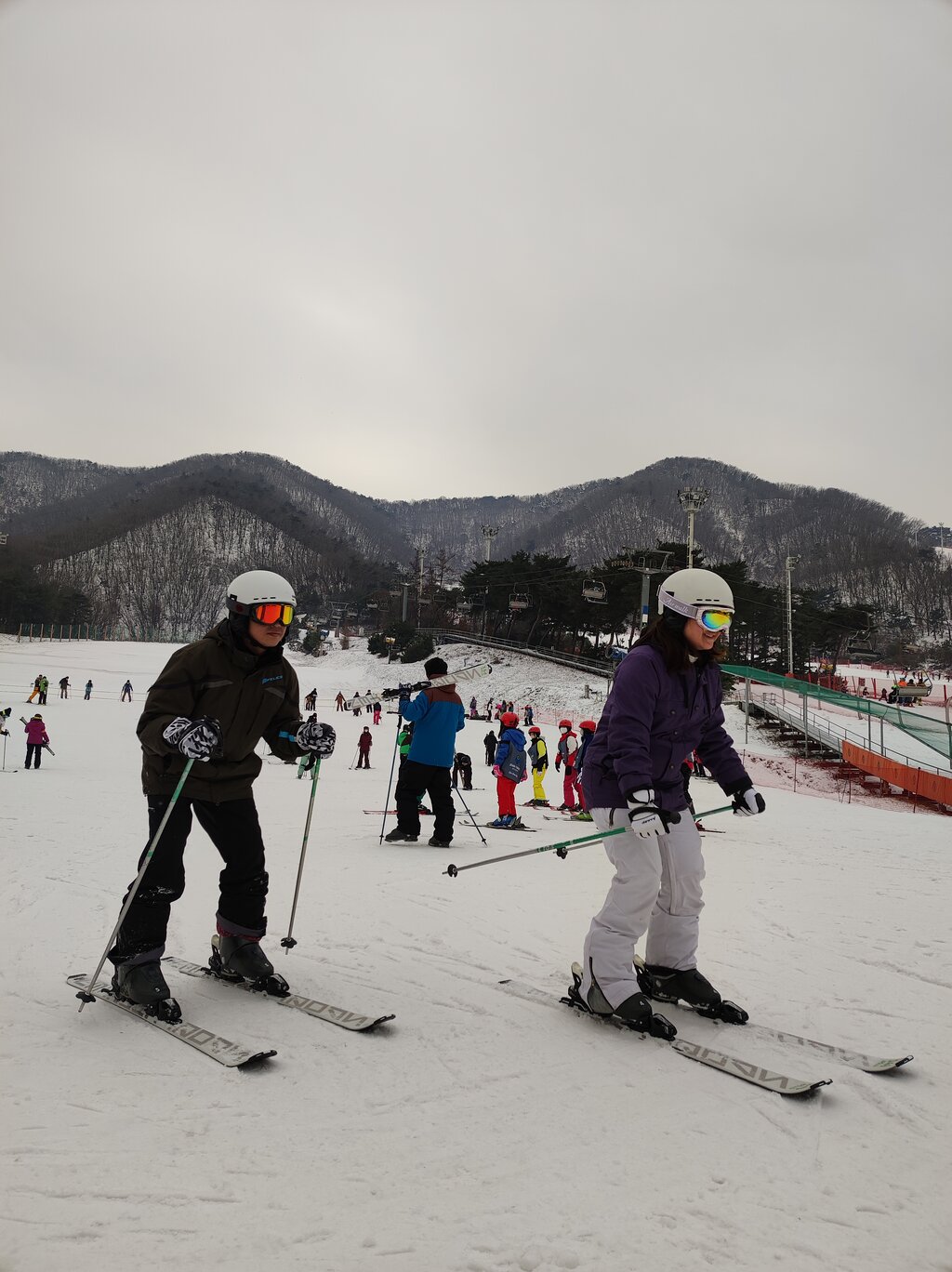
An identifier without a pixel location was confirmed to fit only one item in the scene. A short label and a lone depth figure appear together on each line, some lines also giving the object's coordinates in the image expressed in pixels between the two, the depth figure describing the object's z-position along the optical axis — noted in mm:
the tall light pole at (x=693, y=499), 35781
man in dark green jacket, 3408
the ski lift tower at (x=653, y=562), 38916
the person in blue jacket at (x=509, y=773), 10375
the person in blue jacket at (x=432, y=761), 8281
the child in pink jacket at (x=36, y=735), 16281
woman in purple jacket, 3305
